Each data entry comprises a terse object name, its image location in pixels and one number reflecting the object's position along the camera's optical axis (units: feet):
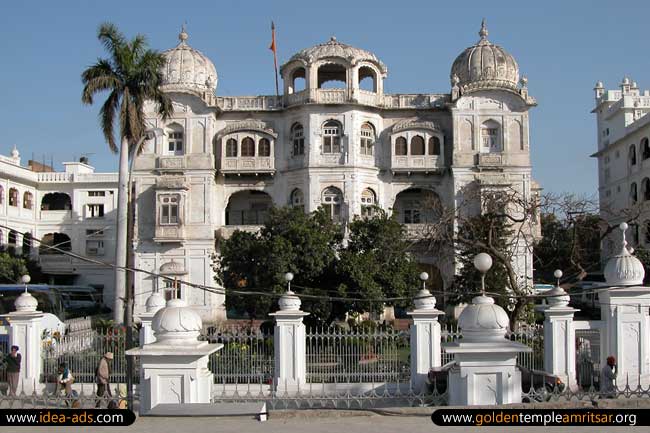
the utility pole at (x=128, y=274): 48.88
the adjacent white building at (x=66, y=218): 142.00
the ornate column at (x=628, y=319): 45.70
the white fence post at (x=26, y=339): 51.25
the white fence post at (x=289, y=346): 48.52
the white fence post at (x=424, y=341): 49.96
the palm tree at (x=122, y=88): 80.43
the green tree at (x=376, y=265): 81.20
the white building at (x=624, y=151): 141.49
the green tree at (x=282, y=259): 82.33
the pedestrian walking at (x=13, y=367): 49.60
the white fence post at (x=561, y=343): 47.62
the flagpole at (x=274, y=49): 124.98
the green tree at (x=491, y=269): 85.35
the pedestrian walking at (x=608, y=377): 43.17
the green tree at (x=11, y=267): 121.08
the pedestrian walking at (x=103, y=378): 46.88
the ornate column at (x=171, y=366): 31.22
